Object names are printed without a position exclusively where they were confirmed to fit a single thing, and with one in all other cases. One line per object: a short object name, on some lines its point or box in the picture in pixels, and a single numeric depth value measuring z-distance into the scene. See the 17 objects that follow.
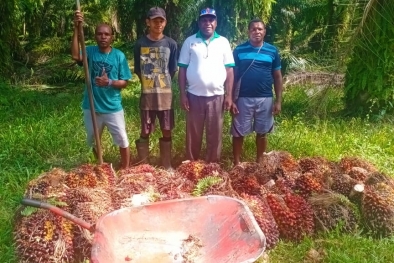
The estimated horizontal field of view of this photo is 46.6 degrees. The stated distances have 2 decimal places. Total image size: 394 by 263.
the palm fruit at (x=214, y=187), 3.68
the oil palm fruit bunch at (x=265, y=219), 3.41
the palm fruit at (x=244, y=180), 3.85
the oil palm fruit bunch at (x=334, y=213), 3.60
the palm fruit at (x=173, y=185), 3.63
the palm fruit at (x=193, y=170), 3.97
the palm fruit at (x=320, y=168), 3.95
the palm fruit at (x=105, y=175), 3.77
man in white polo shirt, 4.34
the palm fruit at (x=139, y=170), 3.96
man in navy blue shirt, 4.46
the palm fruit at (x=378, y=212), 3.56
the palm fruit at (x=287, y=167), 4.10
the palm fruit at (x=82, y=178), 3.71
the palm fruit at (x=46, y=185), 3.50
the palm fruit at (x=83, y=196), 3.40
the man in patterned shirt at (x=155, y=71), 4.31
